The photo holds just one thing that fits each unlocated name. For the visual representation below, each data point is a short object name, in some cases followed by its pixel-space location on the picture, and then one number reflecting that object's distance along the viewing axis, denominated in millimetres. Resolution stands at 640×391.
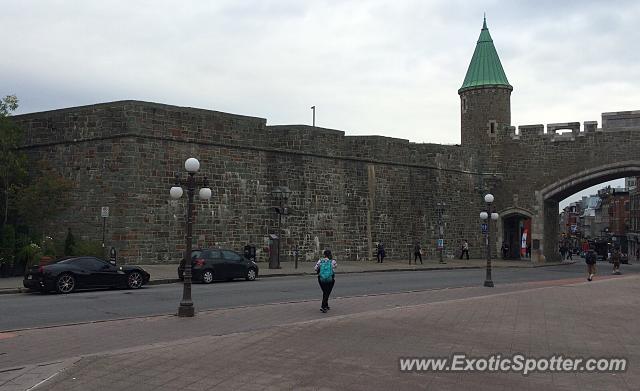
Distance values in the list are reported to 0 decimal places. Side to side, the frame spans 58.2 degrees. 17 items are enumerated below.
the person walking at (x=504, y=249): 42344
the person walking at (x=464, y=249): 39562
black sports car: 16656
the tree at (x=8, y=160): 23984
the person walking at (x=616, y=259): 29959
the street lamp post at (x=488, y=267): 20234
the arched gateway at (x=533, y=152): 37688
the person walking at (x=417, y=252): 33781
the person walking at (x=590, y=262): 24500
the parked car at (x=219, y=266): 20797
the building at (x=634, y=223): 79812
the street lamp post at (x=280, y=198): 28455
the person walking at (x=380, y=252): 33000
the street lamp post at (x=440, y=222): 37906
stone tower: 41469
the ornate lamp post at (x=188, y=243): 12117
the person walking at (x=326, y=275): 13102
